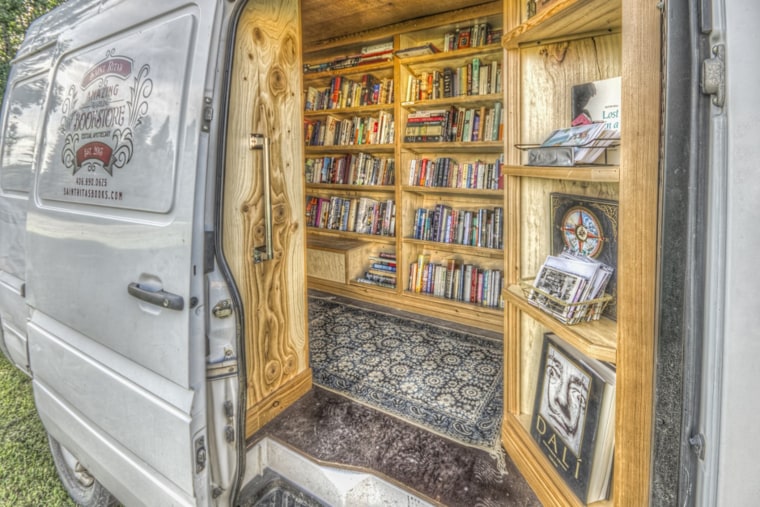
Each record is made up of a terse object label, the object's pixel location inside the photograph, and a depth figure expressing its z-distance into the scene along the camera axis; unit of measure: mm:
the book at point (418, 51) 2867
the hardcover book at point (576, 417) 1046
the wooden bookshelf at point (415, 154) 2760
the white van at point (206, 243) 527
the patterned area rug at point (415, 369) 1729
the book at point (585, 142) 1016
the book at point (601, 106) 1062
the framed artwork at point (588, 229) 1085
